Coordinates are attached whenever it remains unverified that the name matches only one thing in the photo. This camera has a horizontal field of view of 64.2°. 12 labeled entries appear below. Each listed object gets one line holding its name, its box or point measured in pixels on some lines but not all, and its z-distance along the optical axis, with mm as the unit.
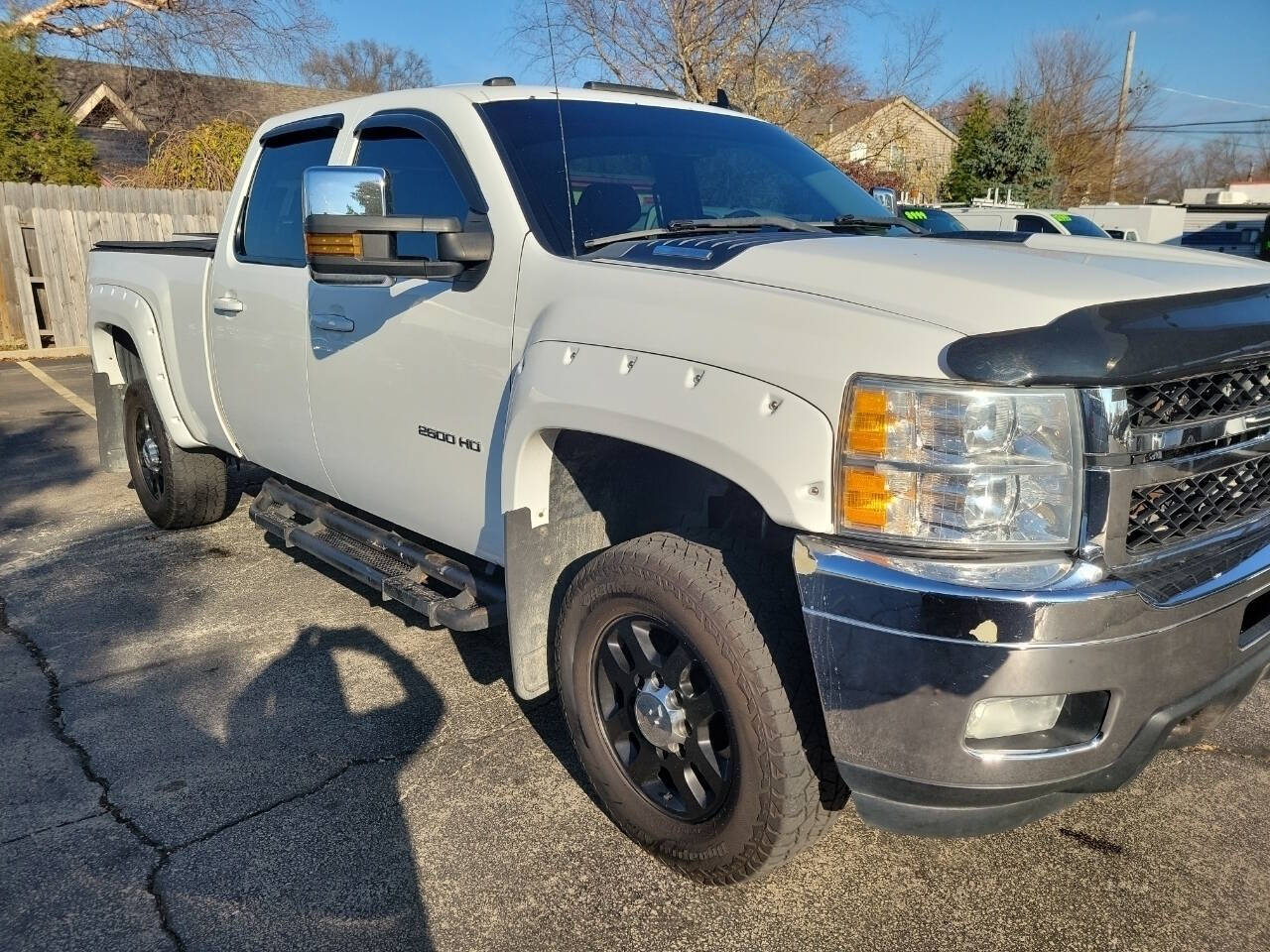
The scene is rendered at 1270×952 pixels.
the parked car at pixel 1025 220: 16234
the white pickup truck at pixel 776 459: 2006
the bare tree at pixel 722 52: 17000
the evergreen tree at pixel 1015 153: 34531
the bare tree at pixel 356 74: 36944
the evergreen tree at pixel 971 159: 35000
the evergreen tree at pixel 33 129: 16781
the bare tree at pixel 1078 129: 41000
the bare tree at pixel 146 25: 20703
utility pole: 40125
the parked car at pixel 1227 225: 27392
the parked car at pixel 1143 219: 26969
